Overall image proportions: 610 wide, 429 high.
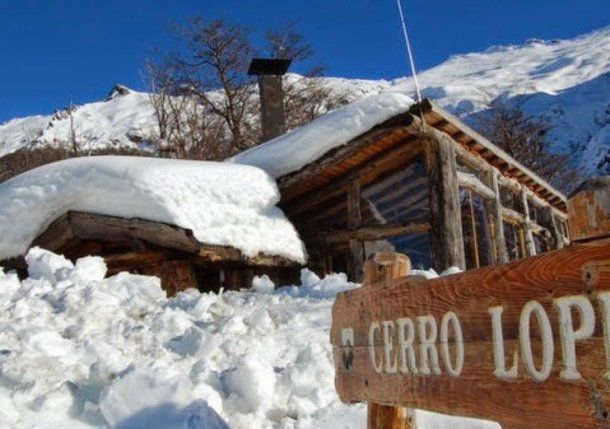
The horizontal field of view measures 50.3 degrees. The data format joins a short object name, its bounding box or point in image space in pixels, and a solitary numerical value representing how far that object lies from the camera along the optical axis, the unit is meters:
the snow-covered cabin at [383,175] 9.05
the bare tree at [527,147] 24.30
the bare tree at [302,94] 23.16
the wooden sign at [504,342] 1.45
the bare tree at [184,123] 20.73
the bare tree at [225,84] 21.61
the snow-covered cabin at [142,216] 7.75
